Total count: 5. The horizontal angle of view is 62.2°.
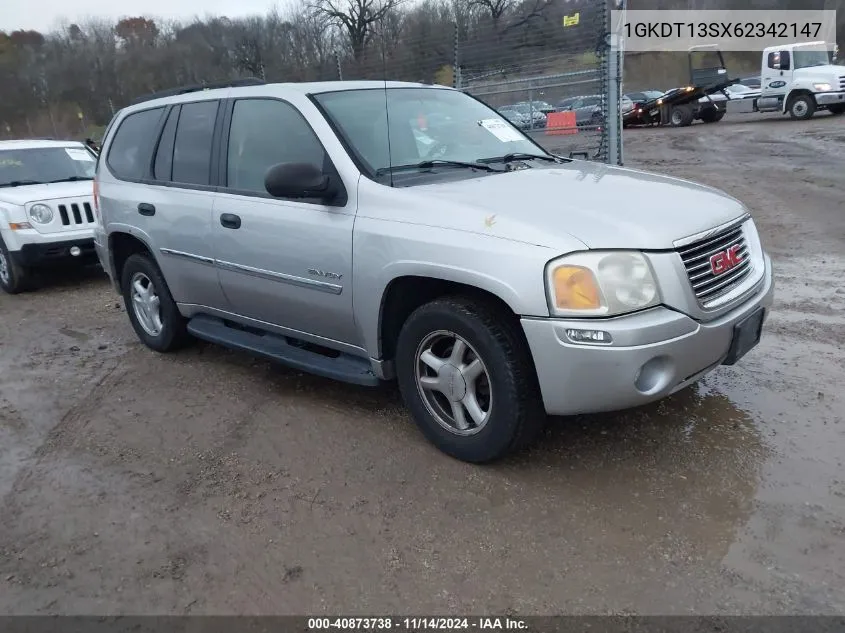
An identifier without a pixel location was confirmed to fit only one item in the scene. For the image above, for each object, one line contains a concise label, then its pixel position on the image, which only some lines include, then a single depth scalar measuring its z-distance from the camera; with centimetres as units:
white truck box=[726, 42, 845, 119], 2041
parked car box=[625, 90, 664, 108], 2808
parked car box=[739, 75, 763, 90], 3025
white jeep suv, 777
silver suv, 290
